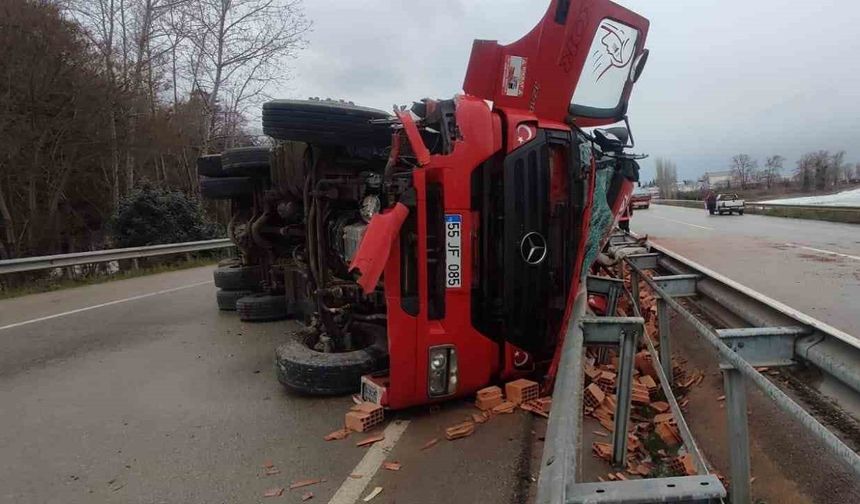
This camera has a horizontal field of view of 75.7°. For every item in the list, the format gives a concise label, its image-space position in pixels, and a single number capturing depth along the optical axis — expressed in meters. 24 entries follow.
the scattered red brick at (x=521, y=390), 3.71
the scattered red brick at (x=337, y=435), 3.52
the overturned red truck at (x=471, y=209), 3.45
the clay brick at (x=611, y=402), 3.72
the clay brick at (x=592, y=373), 4.11
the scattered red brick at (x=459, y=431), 3.40
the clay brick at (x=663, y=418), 3.57
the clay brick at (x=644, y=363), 4.51
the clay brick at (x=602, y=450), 3.11
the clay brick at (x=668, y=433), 3.38
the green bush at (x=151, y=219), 18.16
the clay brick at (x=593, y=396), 3.77
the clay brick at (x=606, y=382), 4.05
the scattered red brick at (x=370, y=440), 3.41
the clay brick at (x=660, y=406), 3.81
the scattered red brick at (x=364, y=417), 3.56
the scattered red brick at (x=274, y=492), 2.86
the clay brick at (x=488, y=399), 3.69
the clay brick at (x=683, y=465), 2.78
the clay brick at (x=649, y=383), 4.12
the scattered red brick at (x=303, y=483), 2.94
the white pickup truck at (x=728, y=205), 34.22
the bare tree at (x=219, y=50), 23.06
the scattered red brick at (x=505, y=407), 3.65
